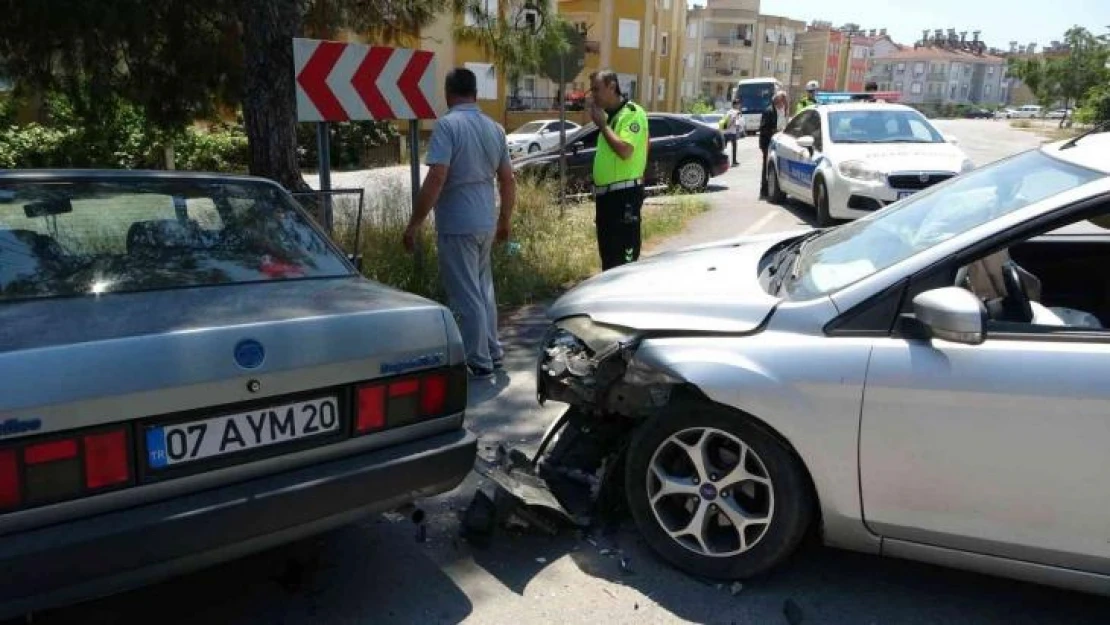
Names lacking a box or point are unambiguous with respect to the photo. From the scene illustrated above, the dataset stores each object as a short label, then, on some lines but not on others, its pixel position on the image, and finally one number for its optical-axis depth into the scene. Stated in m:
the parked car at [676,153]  14.77
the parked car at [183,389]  2.15
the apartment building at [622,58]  40.41
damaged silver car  2.51
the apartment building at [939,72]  127.69
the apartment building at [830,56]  101.25
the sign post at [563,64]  10.76
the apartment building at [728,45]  87.25
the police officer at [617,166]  6.21
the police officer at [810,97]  14.56
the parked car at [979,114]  100.44
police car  8.91
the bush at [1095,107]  37.96
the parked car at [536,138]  29.24
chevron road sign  5.69
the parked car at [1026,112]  98.51
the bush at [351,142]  24.73
